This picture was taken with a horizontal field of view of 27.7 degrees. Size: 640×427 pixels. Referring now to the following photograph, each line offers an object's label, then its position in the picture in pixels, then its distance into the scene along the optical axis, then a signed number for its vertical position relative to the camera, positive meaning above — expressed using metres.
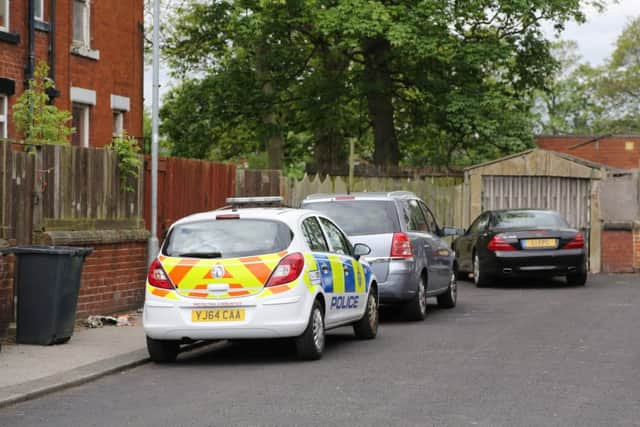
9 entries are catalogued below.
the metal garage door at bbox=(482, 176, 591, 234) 29.66 +0.62
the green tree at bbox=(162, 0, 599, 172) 34.78 +4.38
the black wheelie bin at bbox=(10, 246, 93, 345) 13.33 -0.79
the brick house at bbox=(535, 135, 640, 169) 51.75 +2.95
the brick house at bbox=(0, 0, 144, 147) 23.19 +3.09
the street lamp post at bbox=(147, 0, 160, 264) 17.45 +0.93
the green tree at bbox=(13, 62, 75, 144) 16.98 +1.29
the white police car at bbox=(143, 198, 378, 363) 12.00 -0.61
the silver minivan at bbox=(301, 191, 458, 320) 16.39 -0.26
